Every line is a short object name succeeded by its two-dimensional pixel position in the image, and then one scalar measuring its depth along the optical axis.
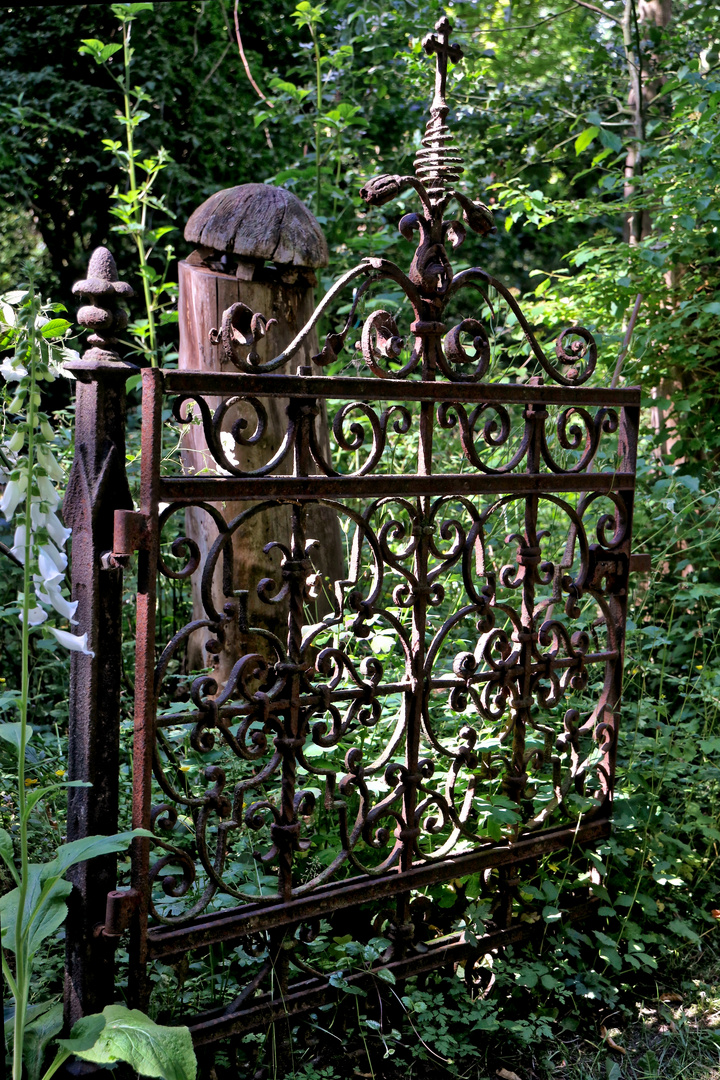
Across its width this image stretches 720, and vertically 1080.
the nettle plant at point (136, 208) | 3.45
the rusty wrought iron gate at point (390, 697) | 1.88
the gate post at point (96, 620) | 1.77
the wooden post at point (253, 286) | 3.12
